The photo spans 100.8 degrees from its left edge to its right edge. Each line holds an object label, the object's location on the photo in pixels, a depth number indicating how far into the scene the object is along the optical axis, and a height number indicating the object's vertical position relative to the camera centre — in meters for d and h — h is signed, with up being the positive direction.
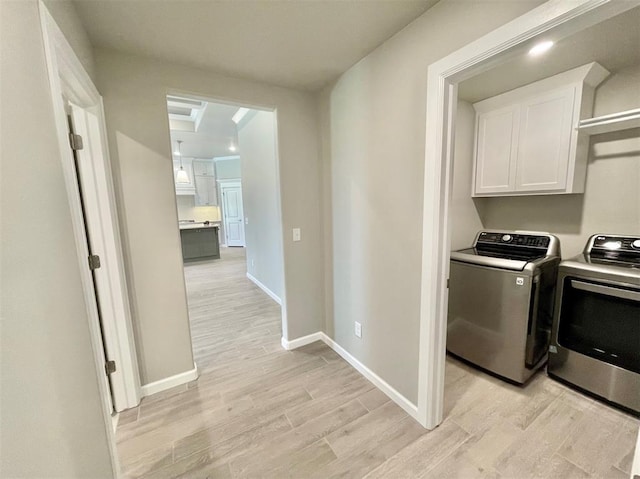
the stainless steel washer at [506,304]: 1.95 -0.82
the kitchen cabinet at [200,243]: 6.27 -0.85
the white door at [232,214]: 8.51 -0.24
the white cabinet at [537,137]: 1.95 +0.51
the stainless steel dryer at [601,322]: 1.69 -0.86
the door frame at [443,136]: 0.99 +0.35
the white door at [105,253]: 1.61 -0.28
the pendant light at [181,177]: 6.20 +0.73
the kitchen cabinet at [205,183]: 8.23 +0.78
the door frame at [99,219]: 1.02 -0.05
